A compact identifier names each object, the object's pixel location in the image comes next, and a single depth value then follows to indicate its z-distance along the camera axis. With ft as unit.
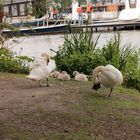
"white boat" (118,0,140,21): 116.68
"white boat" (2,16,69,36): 108.00
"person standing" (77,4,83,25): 111.92
